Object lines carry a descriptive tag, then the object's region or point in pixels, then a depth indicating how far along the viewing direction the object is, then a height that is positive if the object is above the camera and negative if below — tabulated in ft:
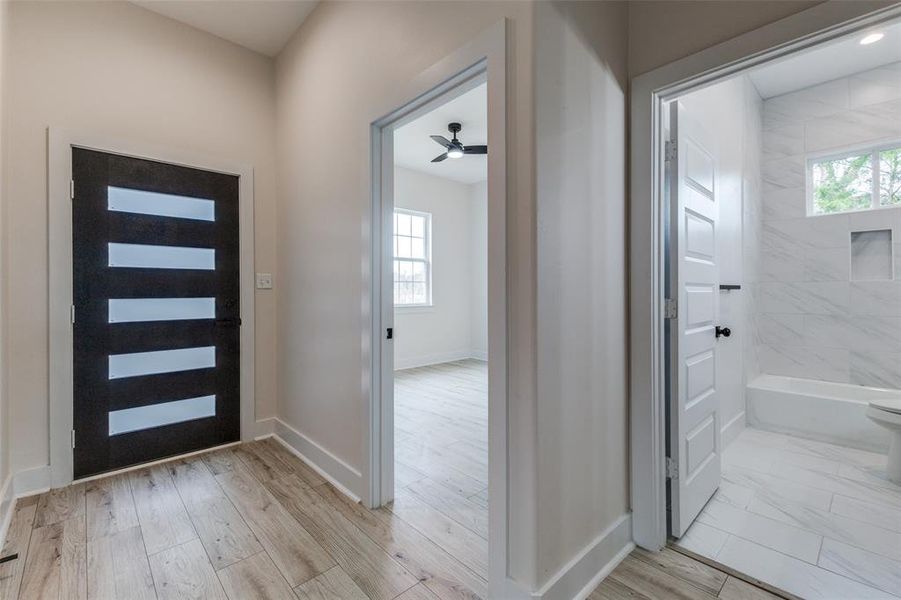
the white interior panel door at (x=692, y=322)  5.84 -0.39
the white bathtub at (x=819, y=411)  9.25 -2.98
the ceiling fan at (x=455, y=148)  11.70 +4.90
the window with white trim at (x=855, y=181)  11.20 +3.63
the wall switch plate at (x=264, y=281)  9.88 +0.54
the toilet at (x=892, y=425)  7.50 -2.56
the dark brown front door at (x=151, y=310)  7.70 -0.18
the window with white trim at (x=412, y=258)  19.24 +2.23
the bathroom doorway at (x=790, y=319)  5.85 -0.52
